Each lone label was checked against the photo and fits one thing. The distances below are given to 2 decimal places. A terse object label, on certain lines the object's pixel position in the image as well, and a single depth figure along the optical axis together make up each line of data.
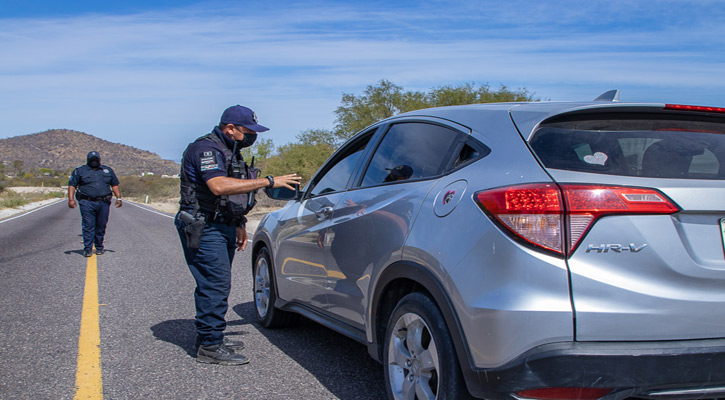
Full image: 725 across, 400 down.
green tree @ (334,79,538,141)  37.38
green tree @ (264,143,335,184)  43.94
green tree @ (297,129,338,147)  46.69
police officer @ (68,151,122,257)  11.81
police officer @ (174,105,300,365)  4.75
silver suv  2.49
